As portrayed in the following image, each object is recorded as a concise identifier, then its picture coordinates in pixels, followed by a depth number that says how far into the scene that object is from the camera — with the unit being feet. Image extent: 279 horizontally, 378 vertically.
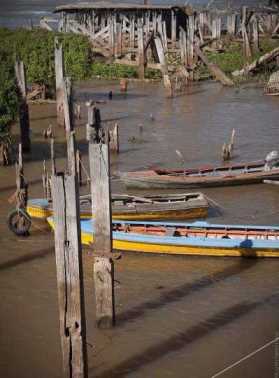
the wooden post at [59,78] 73.77
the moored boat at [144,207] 50.72
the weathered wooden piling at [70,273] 28.35
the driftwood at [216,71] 109.40
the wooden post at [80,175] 59.14
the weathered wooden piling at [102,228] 32.99
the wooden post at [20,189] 47.42
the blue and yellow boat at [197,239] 45.32
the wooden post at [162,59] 100.09
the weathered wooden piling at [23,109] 66.44
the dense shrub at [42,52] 84.89
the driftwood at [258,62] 113.80
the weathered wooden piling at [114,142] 69.69
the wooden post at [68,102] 62.89
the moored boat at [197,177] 58.95
